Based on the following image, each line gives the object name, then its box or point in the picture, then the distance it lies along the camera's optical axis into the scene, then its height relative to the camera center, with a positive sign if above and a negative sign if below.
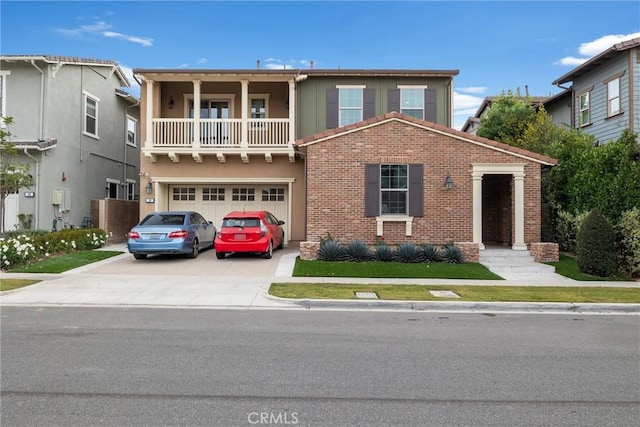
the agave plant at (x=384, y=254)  14.39 -1.00
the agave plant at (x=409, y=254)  14.20 -0.98
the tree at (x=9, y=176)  14.62 +1.35
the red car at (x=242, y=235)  14.79 -0.45
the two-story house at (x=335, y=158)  15.20 +2.22
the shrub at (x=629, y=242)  12.38 -0.53
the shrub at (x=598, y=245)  12.40 -0.60
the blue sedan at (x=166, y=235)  14.32 -0.45
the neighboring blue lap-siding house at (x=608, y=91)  17.83 +5.42
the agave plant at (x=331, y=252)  14.42 -0.95
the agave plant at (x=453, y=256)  14.23 -1.04
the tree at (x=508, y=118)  22.58 +5.09
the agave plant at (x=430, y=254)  14.33 -0.99
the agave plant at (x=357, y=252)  14.38 -0.94
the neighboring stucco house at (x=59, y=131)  17.98 +3.66
